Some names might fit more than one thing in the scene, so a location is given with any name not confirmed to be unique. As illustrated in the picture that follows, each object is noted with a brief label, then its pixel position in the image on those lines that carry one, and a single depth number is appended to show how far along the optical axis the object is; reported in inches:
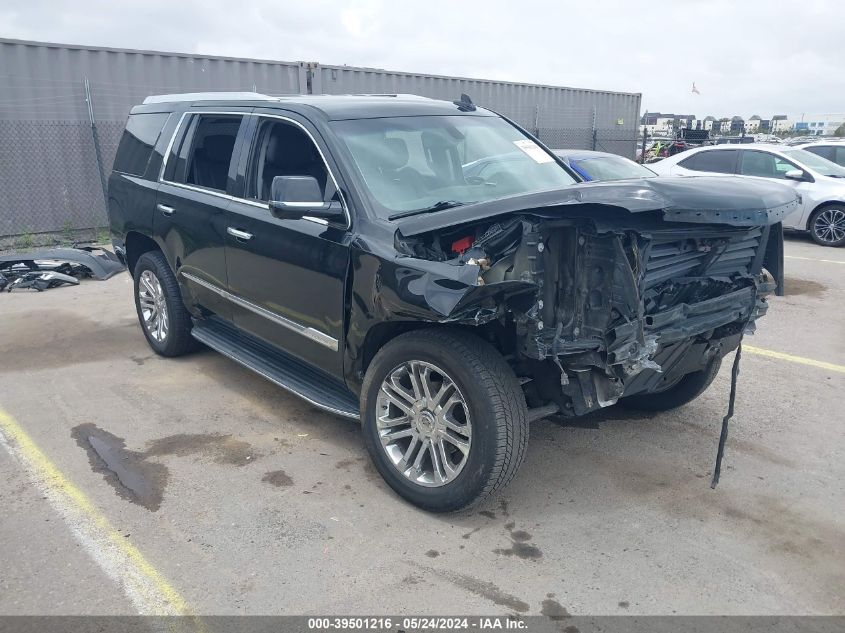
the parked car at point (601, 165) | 369.6
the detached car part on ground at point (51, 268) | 336.8
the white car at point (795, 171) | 446.3
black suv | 120.3
